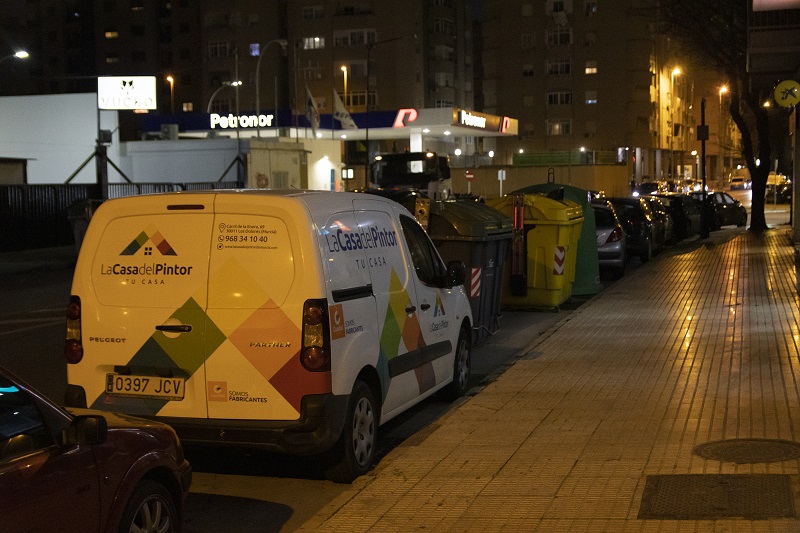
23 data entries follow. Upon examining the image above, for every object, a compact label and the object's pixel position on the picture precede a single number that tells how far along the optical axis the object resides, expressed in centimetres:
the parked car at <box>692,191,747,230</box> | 4341
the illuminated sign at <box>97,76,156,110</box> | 4853
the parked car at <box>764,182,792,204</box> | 7406
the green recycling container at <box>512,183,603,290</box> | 1928
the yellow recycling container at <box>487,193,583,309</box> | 1673
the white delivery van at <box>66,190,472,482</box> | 685
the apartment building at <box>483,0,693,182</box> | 8706
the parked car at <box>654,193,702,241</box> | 3678
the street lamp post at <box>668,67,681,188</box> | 9781
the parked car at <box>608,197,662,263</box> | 2670
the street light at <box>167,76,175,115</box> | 9319
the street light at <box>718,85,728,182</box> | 10990
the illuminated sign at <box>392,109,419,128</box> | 5538
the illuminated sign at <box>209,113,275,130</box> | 5616
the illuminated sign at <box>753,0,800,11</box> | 1984
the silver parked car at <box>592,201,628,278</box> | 2284
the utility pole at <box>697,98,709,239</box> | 3716
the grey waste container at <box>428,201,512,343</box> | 1372
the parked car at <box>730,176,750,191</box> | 9925
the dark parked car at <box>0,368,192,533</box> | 429
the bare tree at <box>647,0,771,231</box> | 3469
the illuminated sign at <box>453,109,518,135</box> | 5456
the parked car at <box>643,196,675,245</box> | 3097
